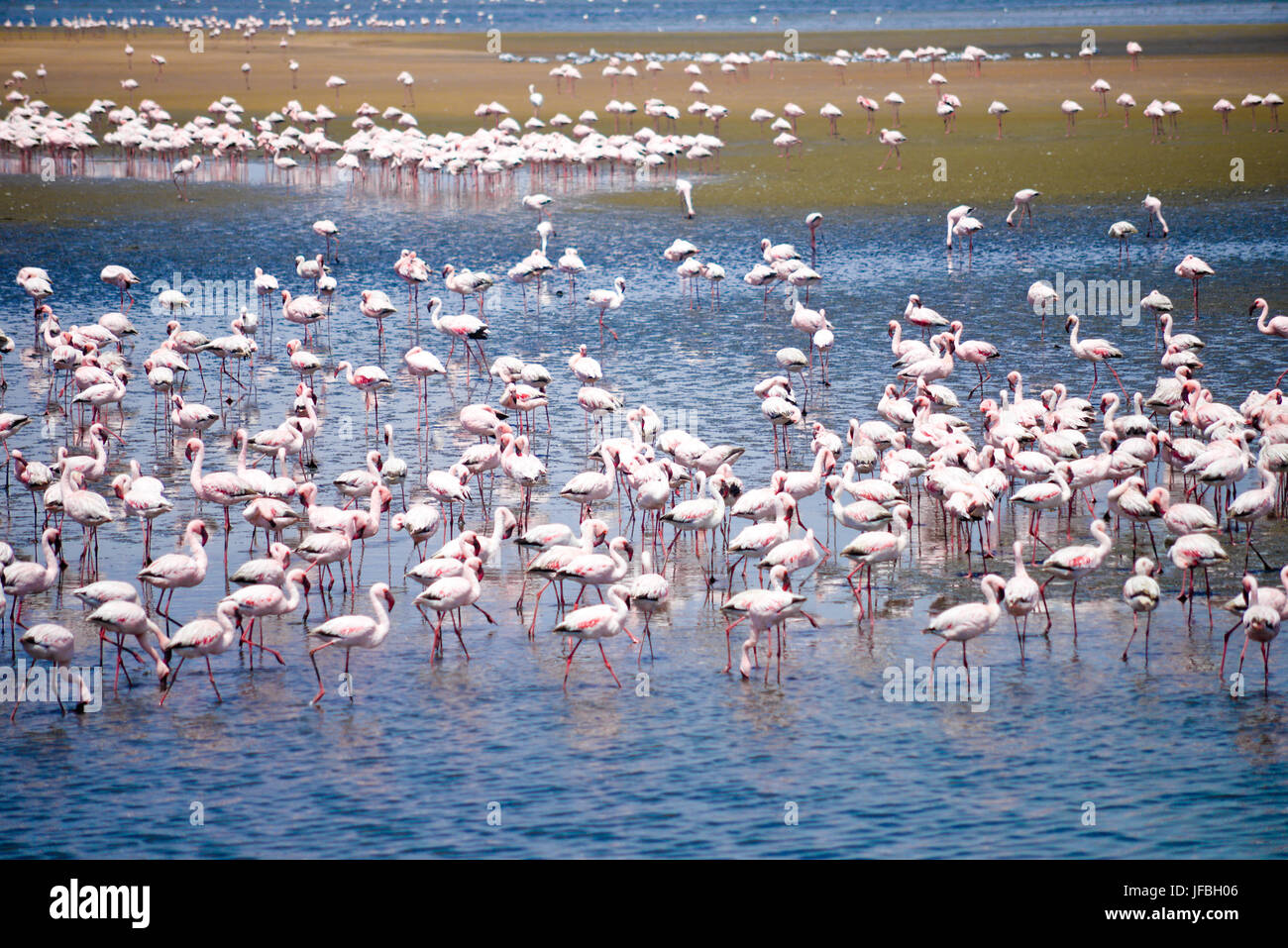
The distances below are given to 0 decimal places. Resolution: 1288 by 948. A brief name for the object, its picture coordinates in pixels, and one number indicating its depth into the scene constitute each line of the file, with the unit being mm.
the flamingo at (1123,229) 27359
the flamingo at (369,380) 18812
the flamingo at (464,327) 21406
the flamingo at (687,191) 31984
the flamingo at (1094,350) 19828
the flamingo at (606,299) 23203
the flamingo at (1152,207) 28828
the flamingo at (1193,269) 23375
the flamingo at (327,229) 29203
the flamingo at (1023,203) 29880
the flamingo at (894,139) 37219
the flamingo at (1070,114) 40625
